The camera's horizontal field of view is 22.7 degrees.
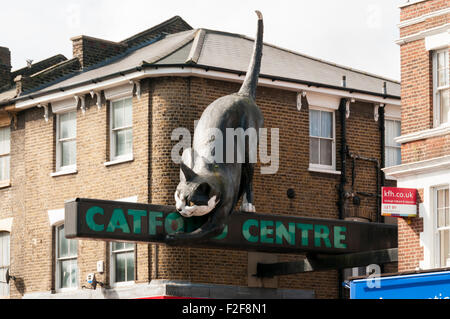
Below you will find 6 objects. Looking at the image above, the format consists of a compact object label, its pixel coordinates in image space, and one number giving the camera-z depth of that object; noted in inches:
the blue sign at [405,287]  880.9
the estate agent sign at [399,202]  947.3
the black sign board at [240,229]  937.5
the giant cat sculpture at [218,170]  954.1
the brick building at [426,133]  940.0
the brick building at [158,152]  1145.4
